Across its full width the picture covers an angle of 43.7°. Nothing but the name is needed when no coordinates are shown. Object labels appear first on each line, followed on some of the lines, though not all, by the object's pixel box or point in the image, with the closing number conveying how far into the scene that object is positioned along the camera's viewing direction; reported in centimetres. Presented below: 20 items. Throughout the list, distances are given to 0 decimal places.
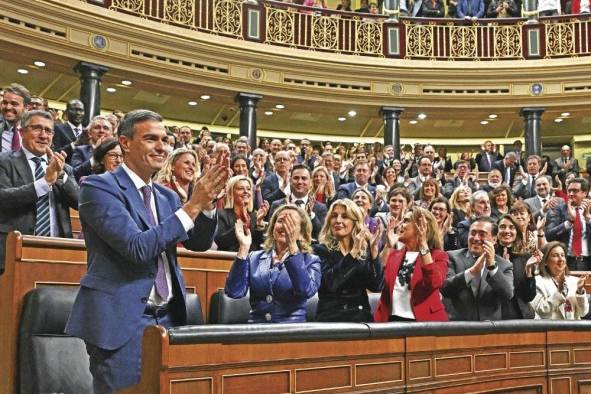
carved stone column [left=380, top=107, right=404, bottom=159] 1120
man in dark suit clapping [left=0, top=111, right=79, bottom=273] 292
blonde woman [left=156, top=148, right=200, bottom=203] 347
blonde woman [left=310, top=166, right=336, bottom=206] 512
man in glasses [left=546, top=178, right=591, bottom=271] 557
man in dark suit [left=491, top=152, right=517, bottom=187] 838
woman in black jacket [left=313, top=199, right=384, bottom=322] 292
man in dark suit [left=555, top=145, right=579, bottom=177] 909
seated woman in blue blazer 266
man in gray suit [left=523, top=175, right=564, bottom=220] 605
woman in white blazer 364
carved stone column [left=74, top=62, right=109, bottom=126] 869
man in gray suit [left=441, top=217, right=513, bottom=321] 323
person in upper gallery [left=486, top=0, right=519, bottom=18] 1153
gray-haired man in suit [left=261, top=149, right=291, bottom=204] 513
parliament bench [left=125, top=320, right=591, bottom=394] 164
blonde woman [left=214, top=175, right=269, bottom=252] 379
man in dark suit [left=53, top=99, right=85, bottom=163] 491
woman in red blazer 299
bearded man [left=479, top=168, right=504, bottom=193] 702
